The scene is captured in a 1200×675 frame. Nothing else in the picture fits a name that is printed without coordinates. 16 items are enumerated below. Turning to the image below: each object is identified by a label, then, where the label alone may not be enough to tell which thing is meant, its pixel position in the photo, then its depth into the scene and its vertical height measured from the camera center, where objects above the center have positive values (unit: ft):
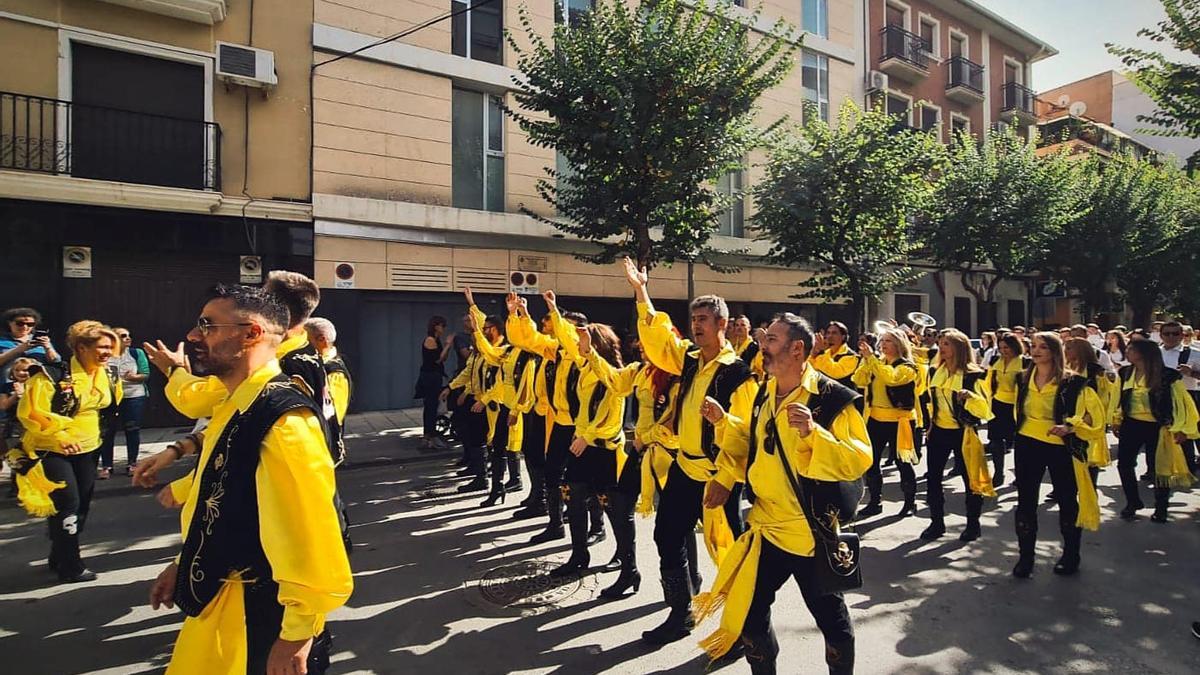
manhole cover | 14.76 -6.00
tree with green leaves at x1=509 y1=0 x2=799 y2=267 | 33.73 +12.98
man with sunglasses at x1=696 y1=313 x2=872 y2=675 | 9.08 -2.17
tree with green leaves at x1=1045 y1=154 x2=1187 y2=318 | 63.62 +11.80
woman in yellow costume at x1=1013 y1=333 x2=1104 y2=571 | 16.12 -2.92
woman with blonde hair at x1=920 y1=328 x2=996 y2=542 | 18.83 -2.62
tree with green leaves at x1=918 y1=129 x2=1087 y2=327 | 53.36 +11.98
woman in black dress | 32.89 -1.70
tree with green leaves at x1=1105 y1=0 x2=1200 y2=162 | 25.68 +11.53
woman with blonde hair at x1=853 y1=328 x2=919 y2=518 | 21.66 -2.26
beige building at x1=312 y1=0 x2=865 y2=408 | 41.52 +11.53
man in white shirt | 25.61 -0.42
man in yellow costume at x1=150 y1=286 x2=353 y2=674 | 6.16 -1.85
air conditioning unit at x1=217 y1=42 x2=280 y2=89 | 37.70 +16.90
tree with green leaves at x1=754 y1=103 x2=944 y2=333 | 43.11 +10.45
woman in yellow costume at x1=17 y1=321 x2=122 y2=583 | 15.11 -2.15
